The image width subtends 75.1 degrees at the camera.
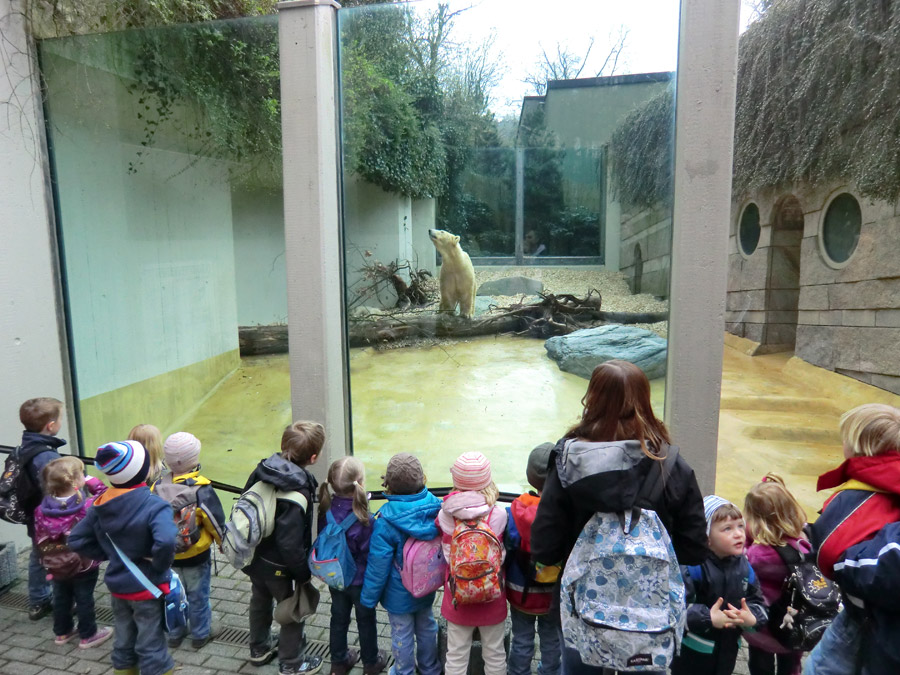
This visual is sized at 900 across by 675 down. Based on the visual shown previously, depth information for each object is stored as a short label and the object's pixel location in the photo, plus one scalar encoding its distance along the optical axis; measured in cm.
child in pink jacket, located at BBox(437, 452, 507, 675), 200
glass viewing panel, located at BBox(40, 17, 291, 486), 384
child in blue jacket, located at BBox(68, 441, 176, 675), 205
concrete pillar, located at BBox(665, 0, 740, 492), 270
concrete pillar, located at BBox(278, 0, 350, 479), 316
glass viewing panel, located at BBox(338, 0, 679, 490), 338
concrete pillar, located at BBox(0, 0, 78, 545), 353
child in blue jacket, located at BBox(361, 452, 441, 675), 216
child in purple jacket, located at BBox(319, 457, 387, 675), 226
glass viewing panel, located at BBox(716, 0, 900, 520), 456
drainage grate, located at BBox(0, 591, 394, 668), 257
